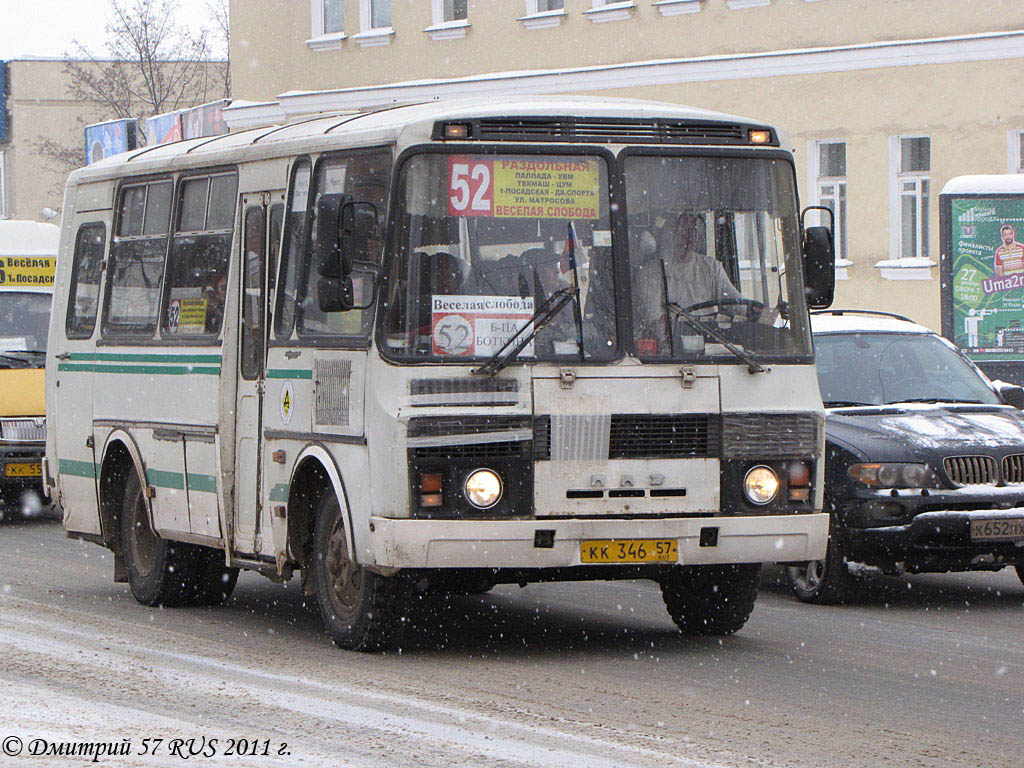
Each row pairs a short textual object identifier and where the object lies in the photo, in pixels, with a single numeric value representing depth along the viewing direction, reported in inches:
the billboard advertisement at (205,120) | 1547.7
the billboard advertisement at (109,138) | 1851.6
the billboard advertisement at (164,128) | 1699.1
